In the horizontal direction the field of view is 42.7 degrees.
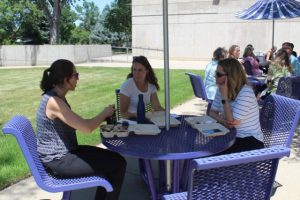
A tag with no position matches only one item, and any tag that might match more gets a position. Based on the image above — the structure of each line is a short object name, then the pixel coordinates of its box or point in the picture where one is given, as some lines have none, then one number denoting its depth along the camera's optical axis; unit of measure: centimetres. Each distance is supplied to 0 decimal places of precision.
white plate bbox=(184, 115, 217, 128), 354
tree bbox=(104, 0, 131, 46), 5422
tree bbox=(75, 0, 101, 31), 8000
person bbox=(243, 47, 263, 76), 933
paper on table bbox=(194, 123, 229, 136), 321
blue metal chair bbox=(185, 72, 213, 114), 640
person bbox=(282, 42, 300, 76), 776
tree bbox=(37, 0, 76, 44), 2883
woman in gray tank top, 299
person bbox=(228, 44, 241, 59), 868
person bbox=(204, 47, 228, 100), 652
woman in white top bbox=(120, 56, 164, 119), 452
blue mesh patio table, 277
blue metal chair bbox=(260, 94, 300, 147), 344
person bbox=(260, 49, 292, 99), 720
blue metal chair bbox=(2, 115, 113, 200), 273
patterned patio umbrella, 910
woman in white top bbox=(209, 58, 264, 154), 343
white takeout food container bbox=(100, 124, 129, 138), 317
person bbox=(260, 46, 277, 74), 1143
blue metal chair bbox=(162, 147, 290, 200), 187
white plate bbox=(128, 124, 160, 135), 321
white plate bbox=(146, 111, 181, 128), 349
